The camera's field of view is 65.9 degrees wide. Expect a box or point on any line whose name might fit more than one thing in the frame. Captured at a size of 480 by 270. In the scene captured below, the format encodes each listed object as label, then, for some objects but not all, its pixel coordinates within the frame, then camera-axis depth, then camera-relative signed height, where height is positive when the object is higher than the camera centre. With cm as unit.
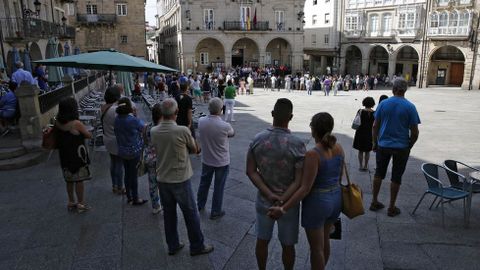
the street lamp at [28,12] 1942 +291
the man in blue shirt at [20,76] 1048 -27
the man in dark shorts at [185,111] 696 -86
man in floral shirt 331 -95
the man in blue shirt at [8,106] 893 -94
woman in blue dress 325 -109
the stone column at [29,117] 821 -113
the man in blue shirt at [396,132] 528 -97
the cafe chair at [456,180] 524 -170
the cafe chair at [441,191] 521 -182
